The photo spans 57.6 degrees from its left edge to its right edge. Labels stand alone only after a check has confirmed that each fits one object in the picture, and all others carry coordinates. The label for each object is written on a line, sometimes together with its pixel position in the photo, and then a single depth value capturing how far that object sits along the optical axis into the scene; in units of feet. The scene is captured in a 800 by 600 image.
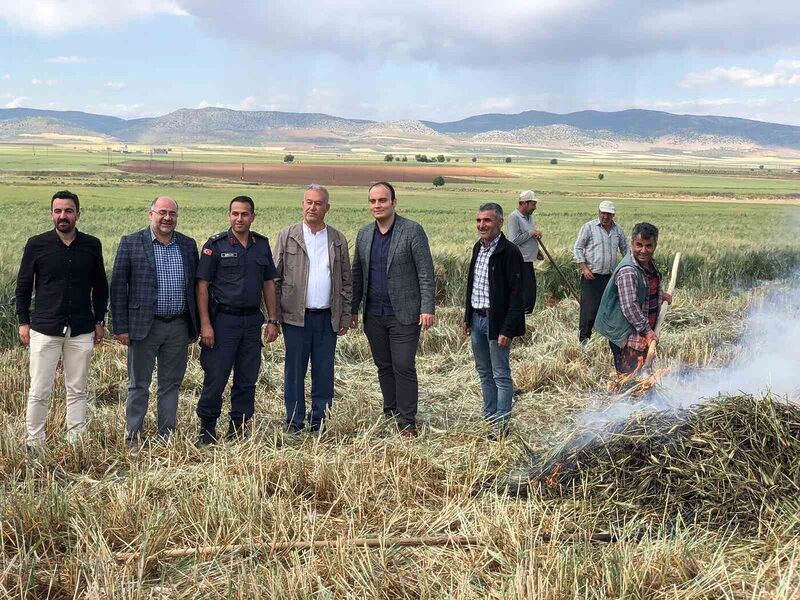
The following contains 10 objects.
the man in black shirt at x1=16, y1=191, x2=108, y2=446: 17.39
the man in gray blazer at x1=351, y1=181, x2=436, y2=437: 19.74
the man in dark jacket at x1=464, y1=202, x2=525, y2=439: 19.51
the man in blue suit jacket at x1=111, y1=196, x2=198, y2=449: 18.11
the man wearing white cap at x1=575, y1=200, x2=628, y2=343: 28.89
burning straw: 13.56
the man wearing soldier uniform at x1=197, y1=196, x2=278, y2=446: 18.67
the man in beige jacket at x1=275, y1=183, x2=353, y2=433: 19.74
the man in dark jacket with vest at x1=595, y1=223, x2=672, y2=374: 18.33
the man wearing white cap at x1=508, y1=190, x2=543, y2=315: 28.76
